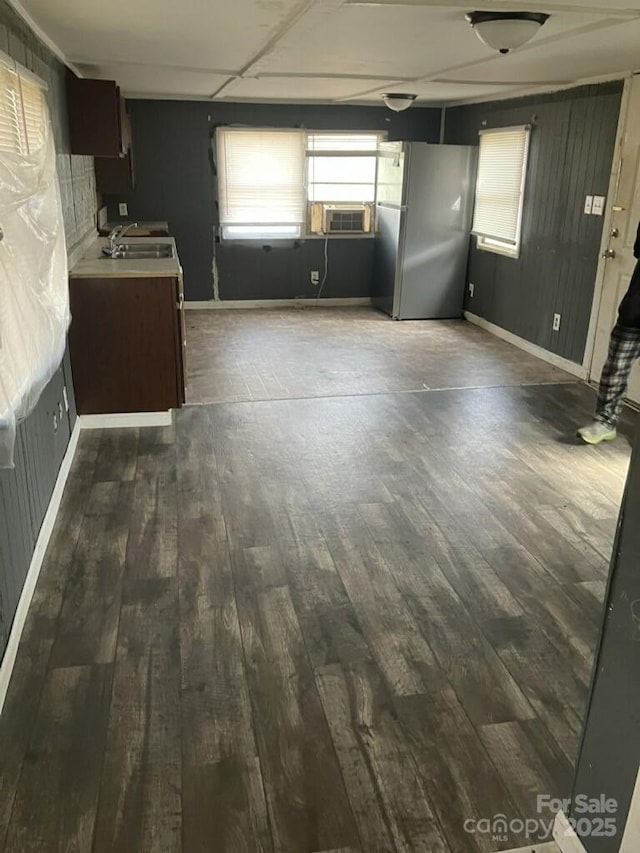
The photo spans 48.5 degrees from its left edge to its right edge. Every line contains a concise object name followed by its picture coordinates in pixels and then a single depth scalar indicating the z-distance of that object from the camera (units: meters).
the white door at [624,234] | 4.61
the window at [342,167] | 7.40
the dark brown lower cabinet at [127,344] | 3.98
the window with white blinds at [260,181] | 7.22
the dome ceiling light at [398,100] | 5.91
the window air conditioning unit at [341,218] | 7.55
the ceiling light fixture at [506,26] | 2.75
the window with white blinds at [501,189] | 6.12
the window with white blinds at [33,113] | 3.02
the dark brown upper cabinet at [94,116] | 4.32
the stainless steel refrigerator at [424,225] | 6.80
